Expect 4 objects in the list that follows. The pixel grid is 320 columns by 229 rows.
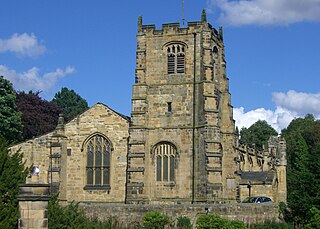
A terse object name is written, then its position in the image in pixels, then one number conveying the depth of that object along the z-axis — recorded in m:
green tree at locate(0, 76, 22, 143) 55.81
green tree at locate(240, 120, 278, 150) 107.44
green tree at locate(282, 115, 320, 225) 39.12
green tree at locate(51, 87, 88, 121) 110.31
